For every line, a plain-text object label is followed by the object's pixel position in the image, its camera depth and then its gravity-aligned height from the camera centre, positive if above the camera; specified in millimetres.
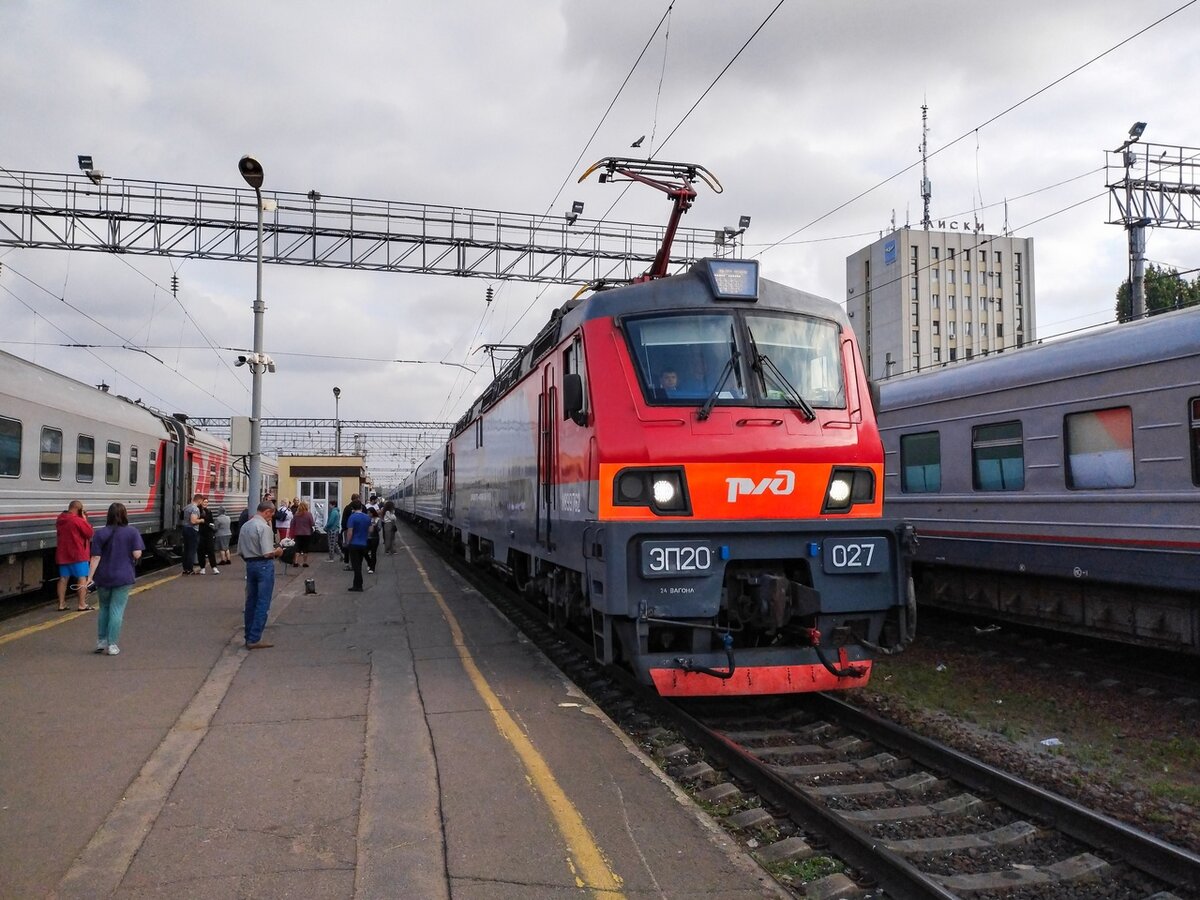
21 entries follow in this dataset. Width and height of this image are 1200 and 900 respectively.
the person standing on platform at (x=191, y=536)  17641 -828
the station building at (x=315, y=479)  29672 +470
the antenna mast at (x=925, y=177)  62225 +23751
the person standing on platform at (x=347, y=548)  16131 -955
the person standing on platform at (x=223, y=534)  20688 -913
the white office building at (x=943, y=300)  72312 +15959
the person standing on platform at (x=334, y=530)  24500 -983
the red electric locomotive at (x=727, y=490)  6461 +20
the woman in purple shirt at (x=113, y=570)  9039 -752
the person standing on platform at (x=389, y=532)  25188 -1086
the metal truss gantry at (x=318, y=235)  18391 +5563
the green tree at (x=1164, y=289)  43016 +9768
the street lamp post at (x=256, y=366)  14742 +2270
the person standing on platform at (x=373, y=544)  18266 -1017
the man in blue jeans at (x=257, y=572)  9477 -814
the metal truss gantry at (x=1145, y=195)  19578 +6529
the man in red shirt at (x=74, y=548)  11805 -710
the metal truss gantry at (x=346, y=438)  58500 +3876
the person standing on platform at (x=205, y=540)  18891 -952
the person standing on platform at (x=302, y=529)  20531 -795
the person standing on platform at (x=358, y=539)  15453 -771
